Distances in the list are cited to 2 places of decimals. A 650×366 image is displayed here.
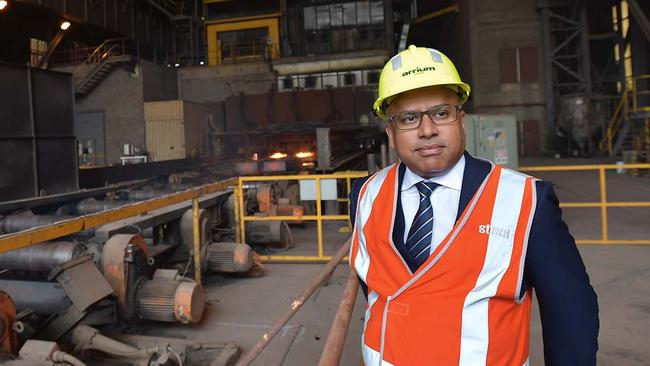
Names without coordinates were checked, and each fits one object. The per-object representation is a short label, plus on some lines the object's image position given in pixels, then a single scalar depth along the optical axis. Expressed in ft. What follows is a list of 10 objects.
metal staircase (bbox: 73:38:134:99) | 69.21
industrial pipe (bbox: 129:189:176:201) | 21.63
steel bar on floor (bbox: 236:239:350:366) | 7.83
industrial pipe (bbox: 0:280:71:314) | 11.69
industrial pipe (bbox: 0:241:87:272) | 11.50
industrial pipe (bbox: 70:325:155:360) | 10.59
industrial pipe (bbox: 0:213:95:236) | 14.22
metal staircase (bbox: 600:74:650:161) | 49.47
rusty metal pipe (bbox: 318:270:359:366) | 5.05
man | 4.17
